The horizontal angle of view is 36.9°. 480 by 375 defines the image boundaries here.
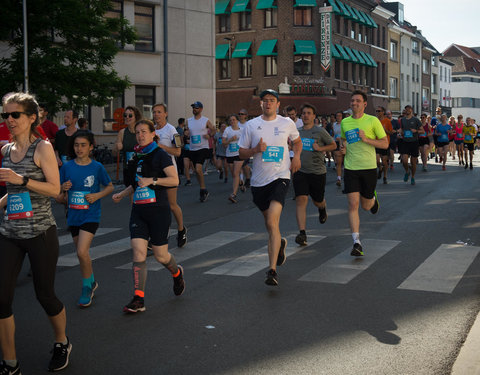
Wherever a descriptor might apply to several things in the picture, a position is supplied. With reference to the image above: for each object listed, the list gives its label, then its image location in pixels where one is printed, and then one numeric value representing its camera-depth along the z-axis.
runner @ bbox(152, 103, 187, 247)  9.20
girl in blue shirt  6.17
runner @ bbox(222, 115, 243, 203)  14.84
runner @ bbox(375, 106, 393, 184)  18.20
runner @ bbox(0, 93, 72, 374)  4.25
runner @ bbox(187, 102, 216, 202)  14.42
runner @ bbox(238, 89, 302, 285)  7.11
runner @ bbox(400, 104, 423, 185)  18.38
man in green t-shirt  8.66
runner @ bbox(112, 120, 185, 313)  5.98
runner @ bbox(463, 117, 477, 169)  24.91
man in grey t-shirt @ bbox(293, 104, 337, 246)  9.64
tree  19.77
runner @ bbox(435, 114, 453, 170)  24.92
